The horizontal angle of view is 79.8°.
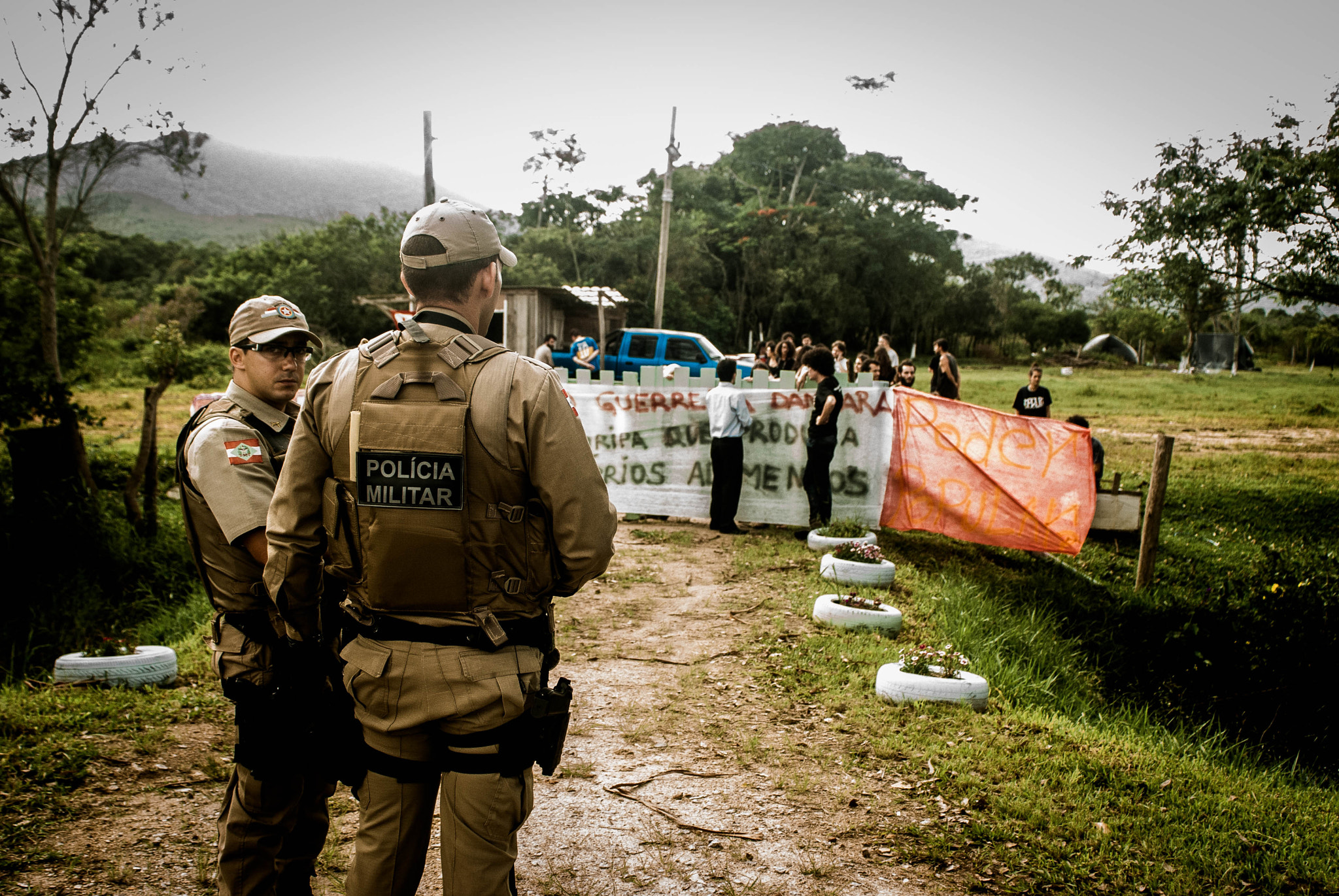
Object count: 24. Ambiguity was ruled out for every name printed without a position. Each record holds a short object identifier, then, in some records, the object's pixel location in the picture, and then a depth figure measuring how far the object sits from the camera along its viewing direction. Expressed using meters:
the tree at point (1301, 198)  12.47
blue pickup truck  17.84
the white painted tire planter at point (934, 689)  4.66
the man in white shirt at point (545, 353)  14.86
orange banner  7.90
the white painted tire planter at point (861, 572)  6.80
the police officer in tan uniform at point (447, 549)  1.93
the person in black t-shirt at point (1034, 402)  10.88
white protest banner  8.77
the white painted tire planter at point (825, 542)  7.94
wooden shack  23.36
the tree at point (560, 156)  49.22
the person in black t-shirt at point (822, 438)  8.24
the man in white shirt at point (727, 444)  8.75
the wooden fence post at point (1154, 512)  7.83
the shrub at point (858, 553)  6.90
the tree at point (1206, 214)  13.10
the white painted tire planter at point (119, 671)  4.75
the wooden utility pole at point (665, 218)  23.81
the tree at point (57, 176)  10.65
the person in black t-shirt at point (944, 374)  11.73
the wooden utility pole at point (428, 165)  19.45
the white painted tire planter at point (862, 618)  5.84
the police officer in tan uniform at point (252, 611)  2.38
